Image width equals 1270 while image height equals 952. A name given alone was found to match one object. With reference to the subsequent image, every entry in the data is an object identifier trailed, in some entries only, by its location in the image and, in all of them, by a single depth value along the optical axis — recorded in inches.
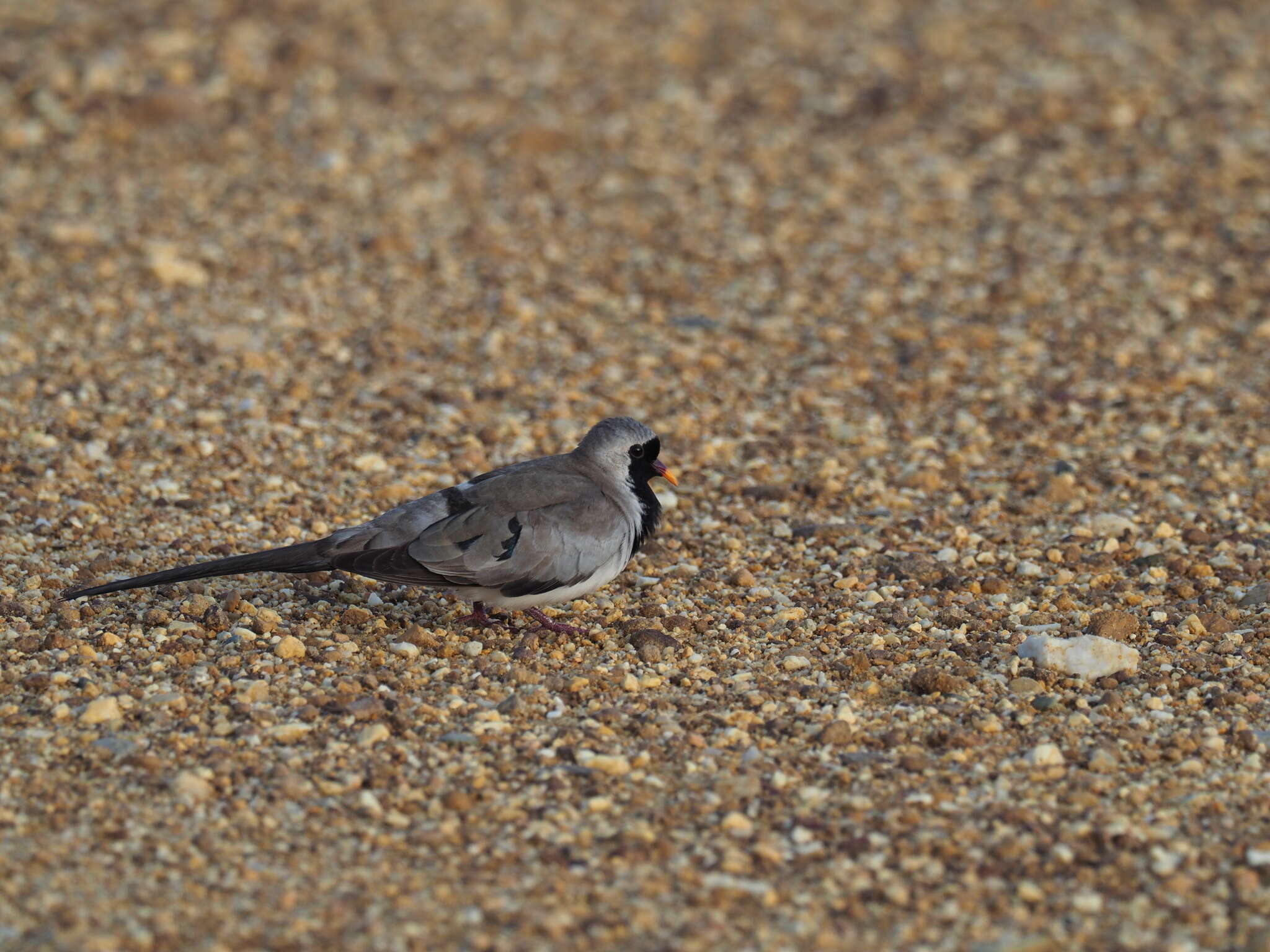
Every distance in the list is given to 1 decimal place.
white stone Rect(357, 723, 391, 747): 351.9
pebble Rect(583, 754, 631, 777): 345.1
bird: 390.3
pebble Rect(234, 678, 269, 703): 367.6
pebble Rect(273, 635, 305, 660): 388.2
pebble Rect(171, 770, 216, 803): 328.8
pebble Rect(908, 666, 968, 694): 382.6
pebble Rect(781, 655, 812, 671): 396.2
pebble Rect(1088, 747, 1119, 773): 347.9
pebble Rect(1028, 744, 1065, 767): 349.4
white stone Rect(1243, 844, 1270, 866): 310.8
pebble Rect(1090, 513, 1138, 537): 473.1
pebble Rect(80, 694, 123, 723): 354.3
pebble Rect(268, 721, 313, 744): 352.2
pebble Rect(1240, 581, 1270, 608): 429.7
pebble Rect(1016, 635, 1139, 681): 389.4
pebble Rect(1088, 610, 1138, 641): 410.6
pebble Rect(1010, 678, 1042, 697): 382.6
